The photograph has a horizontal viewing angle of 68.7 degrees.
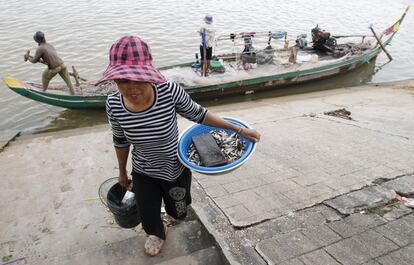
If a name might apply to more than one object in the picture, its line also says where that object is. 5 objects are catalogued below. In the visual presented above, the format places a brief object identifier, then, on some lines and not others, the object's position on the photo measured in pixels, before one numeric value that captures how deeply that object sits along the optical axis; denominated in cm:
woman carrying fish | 196
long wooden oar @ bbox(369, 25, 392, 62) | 1225
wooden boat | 838
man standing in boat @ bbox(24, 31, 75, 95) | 791
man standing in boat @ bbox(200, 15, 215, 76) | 867
